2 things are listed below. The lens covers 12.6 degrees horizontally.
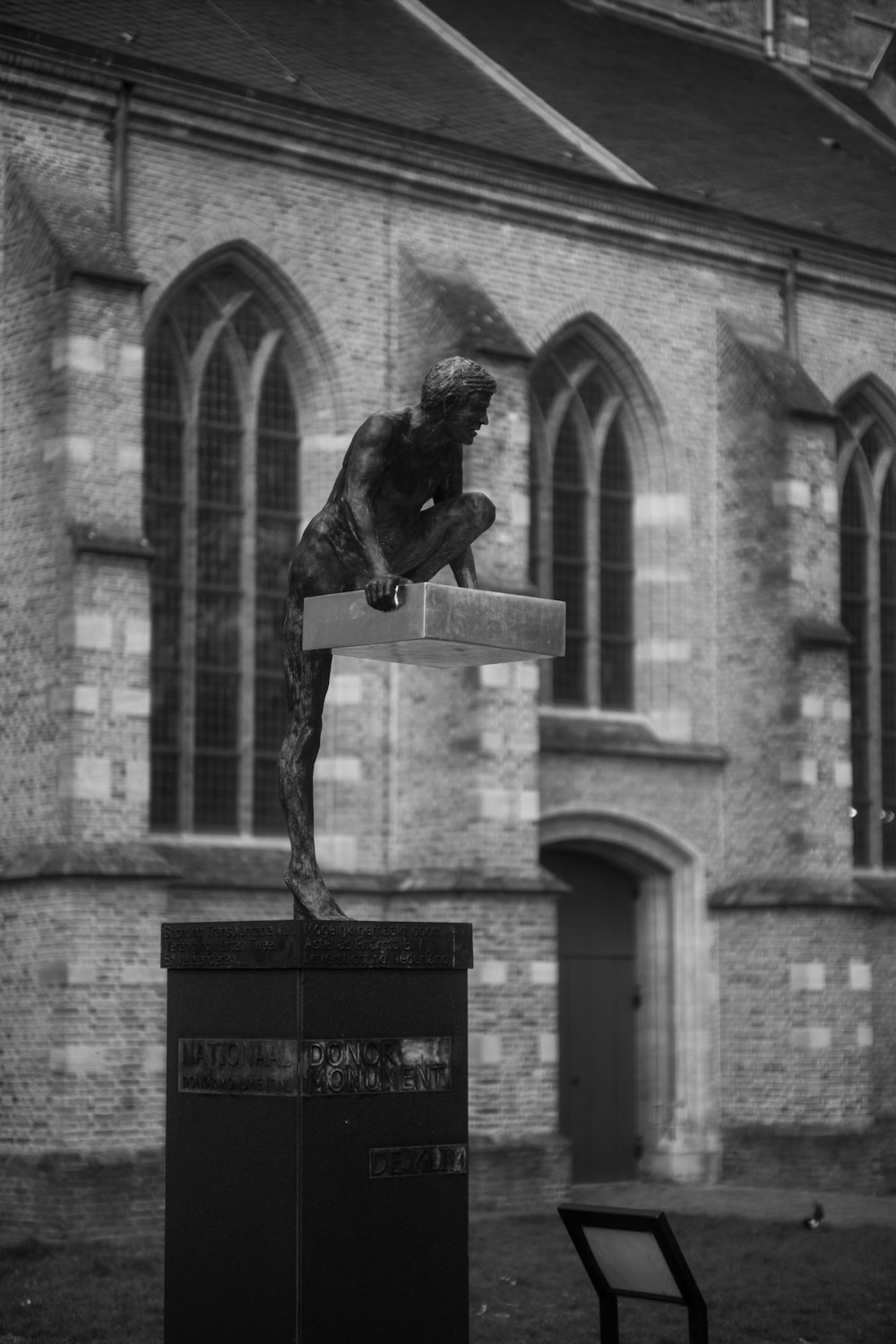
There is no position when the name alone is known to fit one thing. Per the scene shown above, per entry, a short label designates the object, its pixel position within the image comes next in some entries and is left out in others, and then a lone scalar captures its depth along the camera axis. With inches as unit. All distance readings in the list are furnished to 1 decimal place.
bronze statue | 609.9
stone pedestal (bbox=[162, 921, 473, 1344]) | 578.0
